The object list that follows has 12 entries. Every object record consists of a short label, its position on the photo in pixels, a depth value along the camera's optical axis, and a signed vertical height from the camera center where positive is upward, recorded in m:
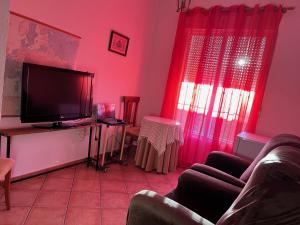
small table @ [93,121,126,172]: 2.95 -0.89
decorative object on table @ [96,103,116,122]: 3.05 -0.44
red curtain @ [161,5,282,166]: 3.05 +0.34
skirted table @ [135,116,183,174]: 3.10 -0.78
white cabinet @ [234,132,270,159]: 2.62 -0.51
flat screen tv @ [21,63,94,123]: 2.13 -0.22
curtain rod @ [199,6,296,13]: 2.90 +1.25
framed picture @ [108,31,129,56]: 3.18 +0.56
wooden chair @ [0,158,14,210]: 1.68 -0.79
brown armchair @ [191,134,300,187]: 1.77 -0.64
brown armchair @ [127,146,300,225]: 0.85 -0.40
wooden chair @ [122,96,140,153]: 3.52 -0.51
